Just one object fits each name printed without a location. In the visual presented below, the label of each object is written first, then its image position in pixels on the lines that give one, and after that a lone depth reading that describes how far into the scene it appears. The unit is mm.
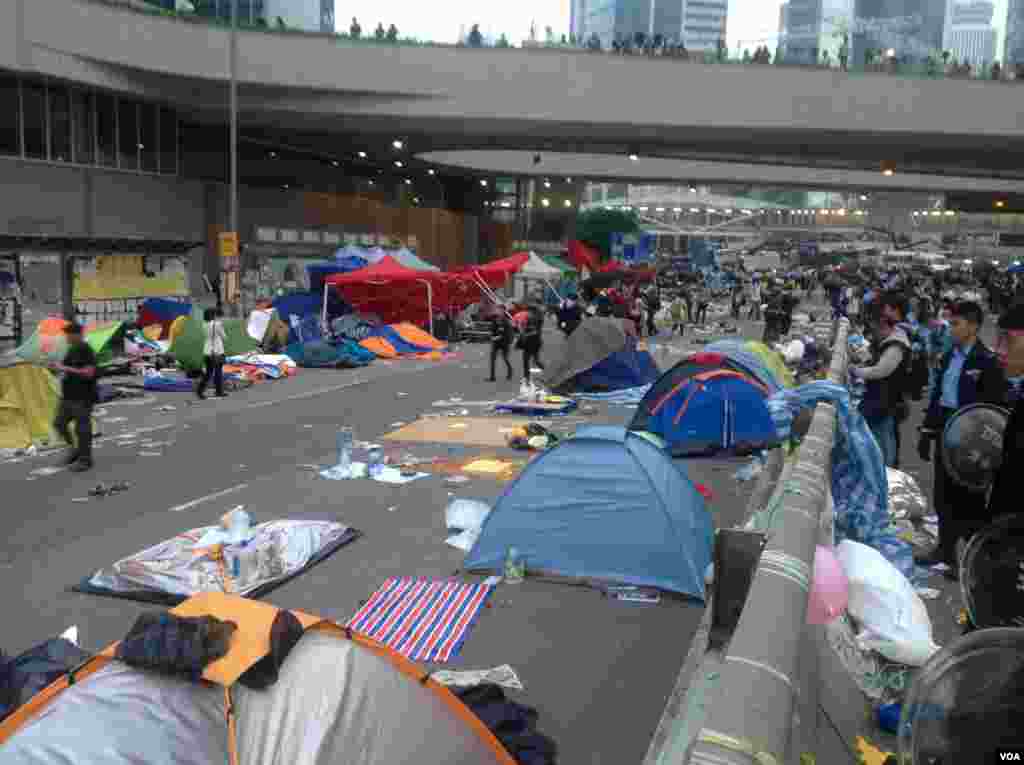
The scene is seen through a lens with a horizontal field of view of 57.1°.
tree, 60091
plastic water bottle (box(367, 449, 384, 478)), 11016
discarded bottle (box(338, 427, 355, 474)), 11078
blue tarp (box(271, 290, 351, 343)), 25922
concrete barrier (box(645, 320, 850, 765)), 1844
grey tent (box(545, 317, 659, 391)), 18094
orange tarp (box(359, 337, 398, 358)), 24516
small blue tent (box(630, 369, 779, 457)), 12344
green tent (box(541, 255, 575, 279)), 44469
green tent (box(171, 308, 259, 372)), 18562
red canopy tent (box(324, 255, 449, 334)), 26188
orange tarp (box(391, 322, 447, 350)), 25562
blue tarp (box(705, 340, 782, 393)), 12734
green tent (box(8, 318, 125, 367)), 12883
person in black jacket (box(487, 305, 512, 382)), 19844
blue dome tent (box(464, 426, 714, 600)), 7301
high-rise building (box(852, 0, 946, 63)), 31297
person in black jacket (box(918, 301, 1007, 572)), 6664
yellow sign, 23062
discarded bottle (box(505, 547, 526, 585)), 7527
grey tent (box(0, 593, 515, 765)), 3479
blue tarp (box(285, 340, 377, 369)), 22266
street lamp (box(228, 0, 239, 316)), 24375
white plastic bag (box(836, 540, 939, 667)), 4176
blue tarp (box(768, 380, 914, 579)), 5840
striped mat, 6254
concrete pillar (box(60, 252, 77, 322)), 22781
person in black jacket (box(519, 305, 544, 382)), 18781
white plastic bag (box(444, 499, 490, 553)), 8477
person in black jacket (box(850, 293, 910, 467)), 8750
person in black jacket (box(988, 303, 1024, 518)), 4332
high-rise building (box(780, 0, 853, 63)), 30875
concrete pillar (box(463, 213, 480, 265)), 60156
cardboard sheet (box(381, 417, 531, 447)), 13352
